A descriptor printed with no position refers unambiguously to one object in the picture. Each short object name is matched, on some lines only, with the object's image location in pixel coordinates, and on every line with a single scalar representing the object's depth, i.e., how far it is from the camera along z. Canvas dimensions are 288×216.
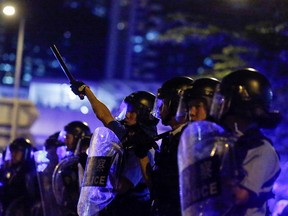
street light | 26.28
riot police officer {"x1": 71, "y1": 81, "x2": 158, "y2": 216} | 8.25
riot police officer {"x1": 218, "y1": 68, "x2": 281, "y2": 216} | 5.57
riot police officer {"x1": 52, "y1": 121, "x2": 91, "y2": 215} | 12.25
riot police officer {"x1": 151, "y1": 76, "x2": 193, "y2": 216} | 7.43
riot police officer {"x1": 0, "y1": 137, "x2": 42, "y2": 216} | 14.61
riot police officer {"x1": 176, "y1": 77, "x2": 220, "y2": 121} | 7.08
